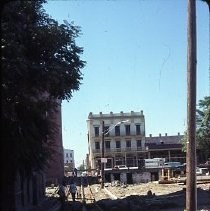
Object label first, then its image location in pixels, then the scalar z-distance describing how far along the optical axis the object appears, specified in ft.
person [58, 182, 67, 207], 96.73
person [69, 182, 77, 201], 113.39
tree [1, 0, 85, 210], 47.29
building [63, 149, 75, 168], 634.43
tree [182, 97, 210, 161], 194.80
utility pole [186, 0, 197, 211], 40.42
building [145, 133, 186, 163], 353.31
